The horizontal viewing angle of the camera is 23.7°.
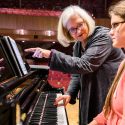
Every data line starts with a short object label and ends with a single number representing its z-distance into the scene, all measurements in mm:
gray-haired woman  2398
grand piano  1292
